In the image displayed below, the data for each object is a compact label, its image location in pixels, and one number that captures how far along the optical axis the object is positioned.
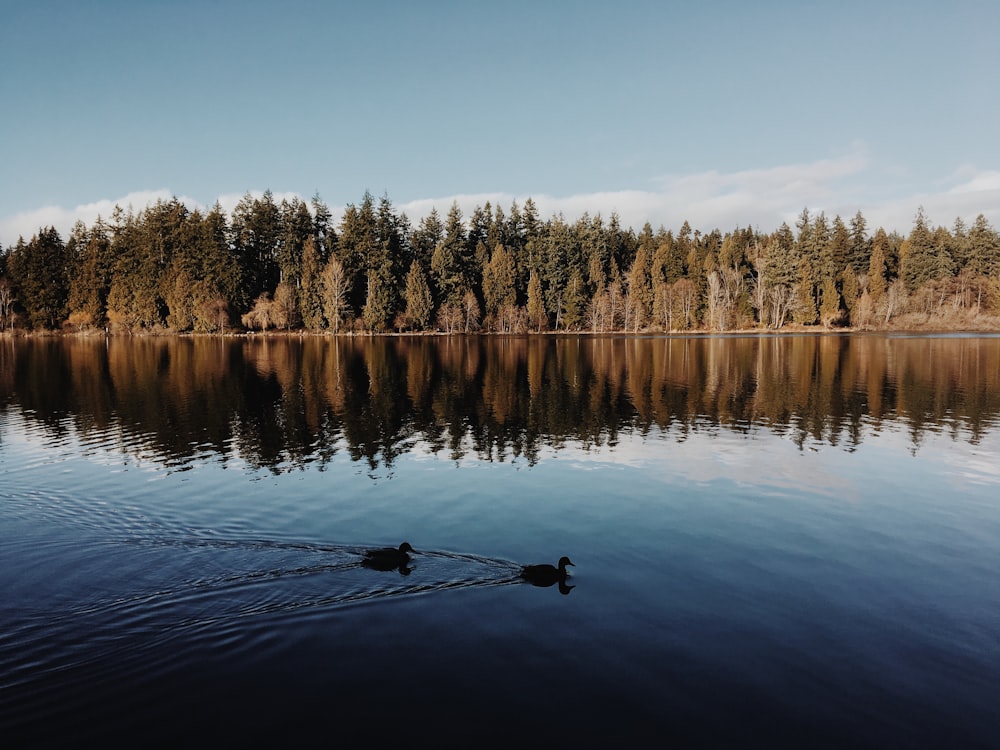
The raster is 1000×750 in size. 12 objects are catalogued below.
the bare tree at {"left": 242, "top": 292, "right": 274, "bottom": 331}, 110.81
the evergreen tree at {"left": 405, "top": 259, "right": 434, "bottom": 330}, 114.56
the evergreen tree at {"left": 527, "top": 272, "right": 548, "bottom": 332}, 124.81
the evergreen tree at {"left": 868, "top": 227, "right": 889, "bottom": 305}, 122.25
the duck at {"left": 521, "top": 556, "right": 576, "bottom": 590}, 12.24
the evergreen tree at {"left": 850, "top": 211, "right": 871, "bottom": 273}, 132.75
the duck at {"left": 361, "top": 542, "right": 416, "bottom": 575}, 12.72
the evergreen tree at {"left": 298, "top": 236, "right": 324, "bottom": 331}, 111.25
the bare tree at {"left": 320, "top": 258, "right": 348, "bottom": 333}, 107.69
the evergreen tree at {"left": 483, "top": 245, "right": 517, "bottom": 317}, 124.44
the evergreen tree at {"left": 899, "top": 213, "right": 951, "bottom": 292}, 127.85
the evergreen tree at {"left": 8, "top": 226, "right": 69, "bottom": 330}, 114.12
